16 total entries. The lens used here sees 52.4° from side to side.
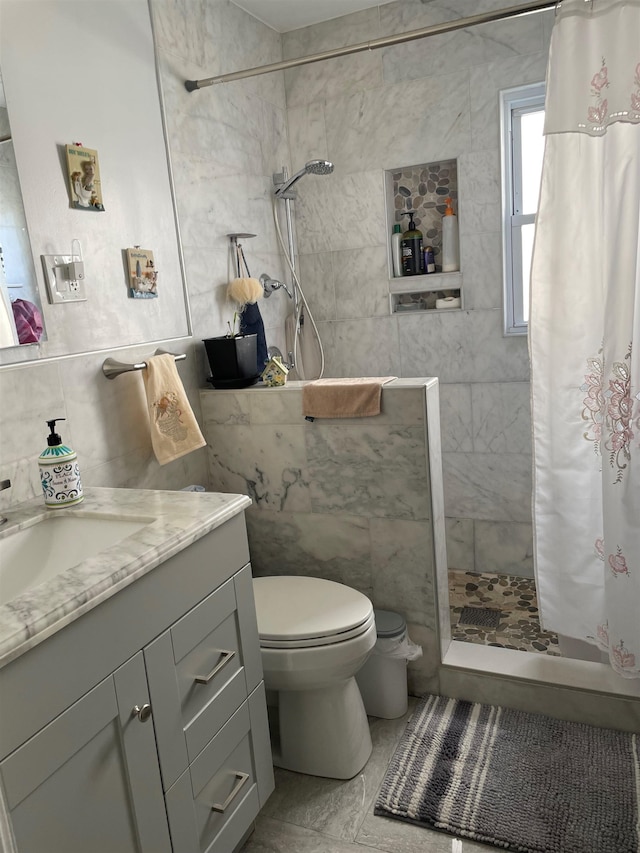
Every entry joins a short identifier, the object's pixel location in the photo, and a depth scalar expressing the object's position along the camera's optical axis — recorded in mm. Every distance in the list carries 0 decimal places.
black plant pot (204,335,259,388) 2229
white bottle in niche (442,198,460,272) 2816
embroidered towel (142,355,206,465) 1961
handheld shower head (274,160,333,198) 2537
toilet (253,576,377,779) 1754
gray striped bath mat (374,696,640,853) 1642
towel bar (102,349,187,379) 1886
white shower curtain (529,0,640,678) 1707
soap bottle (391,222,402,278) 2949
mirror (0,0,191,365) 1663
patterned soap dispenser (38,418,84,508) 1544
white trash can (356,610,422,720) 2076
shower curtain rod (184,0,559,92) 1794
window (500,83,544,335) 2662
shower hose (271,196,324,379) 2960
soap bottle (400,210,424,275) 2914
